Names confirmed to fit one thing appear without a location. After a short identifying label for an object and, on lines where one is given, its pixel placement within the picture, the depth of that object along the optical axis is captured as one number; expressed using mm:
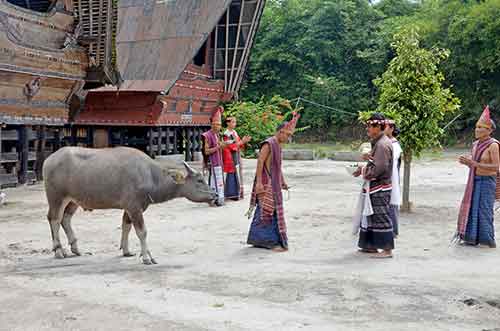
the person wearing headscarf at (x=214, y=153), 11688
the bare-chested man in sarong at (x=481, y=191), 8211
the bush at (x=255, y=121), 18438
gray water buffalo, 7156
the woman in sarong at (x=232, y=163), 12188
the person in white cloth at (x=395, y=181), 8656
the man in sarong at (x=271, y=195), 7773
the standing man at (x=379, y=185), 7461
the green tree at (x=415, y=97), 10875
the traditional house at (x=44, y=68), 12906
